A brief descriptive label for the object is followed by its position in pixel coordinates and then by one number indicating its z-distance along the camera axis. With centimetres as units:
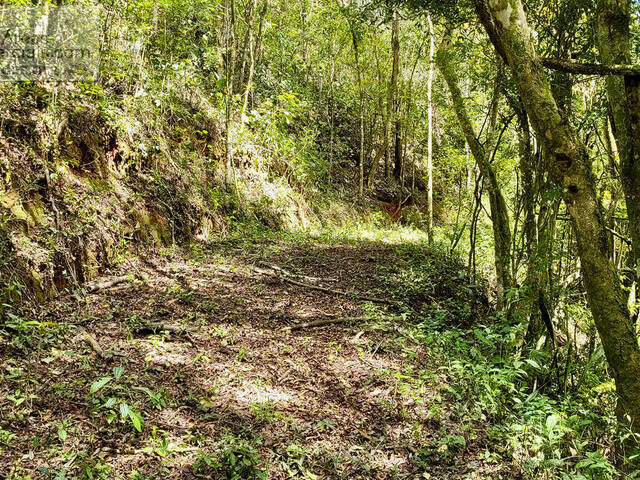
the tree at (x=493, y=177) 625
